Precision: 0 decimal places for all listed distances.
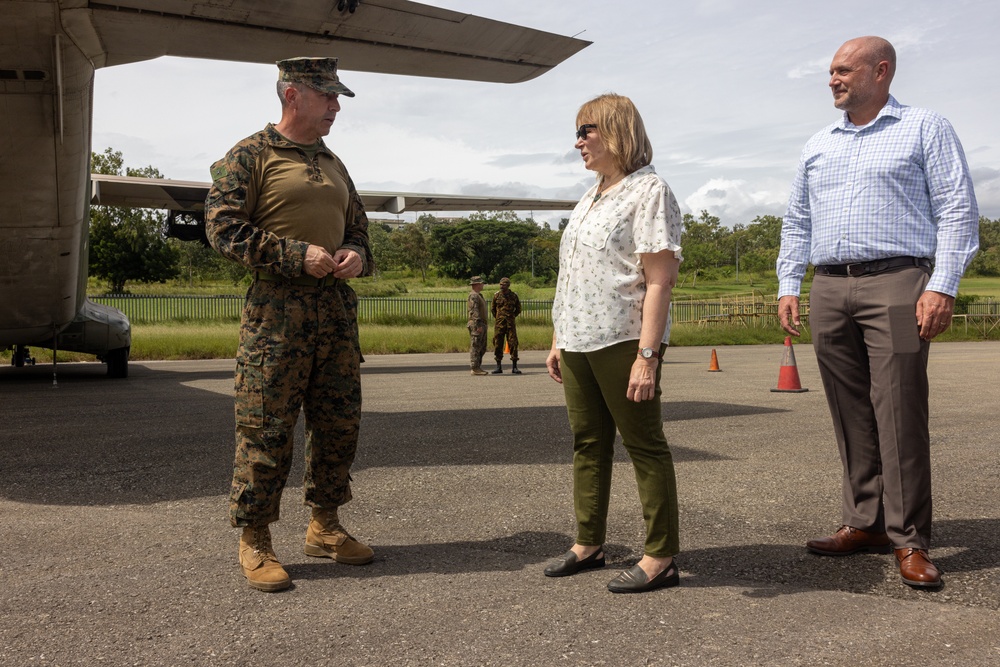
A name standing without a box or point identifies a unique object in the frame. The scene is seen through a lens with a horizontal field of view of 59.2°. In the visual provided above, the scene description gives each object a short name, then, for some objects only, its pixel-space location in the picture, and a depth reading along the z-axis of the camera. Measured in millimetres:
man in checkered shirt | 3445
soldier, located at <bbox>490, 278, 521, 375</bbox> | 16109
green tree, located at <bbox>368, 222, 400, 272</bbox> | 90375
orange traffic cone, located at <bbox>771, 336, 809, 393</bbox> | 11109
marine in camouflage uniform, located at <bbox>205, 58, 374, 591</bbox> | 3490
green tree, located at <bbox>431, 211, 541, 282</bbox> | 90500
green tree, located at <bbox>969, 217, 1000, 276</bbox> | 96812
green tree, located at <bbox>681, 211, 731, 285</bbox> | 82062
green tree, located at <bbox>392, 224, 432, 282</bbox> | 91188
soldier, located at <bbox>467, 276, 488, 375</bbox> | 15562
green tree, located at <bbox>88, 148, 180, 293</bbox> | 44625
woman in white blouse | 3256
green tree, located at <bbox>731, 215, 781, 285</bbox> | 98500
